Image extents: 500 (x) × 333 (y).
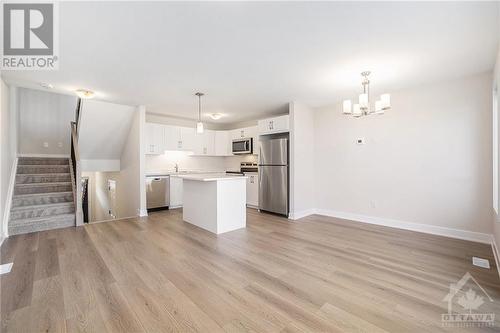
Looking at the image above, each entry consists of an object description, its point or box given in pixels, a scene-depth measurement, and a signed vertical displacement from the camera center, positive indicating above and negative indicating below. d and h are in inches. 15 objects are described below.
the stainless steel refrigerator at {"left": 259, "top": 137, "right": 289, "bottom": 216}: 189.3 -9.7
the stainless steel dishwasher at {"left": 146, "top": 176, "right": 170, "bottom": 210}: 210.2 -26.5
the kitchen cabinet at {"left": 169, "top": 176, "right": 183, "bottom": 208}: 224.1 -28.7
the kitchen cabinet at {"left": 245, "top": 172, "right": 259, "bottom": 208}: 225.9 -26.4
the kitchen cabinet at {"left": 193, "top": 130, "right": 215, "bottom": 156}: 247.4 +25.4
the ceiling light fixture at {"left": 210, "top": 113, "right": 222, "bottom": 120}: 212.9 +49.4
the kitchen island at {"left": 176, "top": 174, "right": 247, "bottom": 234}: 144.8 -27.2
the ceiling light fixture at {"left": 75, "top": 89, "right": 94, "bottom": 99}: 151.6 +52.5
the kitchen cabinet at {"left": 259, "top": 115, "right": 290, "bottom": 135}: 188.7 +36.2
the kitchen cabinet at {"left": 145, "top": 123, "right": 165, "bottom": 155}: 213.8 +26.6
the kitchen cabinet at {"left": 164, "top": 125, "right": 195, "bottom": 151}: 226.1 +29.8
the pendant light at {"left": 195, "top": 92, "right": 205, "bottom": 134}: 152.5 +28.3
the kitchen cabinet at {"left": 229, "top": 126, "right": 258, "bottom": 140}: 232.4 +36.4
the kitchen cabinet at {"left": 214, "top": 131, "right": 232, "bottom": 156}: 261.3 +26.6
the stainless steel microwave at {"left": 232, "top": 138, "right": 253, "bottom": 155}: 233.3 +21.0
